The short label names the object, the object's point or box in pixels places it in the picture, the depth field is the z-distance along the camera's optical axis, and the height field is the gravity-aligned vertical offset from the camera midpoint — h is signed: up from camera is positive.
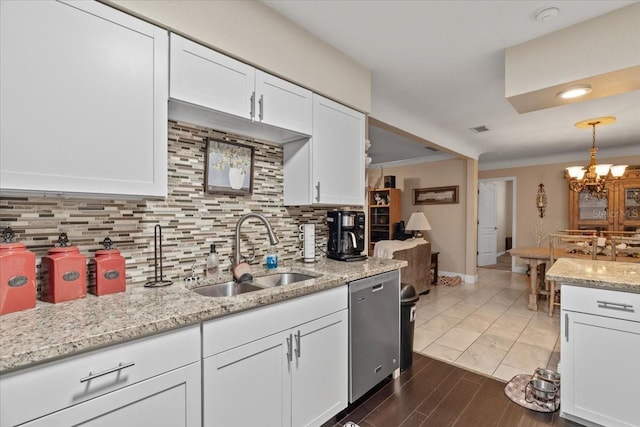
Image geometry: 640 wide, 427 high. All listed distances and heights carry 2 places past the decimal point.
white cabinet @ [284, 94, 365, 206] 2.22 +0.38
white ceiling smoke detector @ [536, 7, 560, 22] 1.90 +1.23
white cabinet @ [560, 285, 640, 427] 1.68 -0.81
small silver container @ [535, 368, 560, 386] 2.22 -1.19
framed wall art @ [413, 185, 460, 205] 6.22 +0.36
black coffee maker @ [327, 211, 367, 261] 2.42 -0.18
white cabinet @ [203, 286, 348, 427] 1.30 -0.74
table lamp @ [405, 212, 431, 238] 5.70 -0.21
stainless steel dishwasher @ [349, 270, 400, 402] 1.96 -0.80
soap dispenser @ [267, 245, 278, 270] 2.12 -0.34
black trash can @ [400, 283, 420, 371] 2.50 -0.91
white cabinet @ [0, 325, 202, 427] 0.86 -0.55
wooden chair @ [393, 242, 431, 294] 4.57 -0.84
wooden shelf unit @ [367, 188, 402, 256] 6.40 -0.05
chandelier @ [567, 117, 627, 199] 3.93 +0.55
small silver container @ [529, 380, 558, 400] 2.10 -1.20
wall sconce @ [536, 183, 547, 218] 6.46 +0.26
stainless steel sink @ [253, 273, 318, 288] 2.00 -0.44
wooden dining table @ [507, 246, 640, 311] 4.04 -0.63
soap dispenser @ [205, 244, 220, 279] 1.84 -0.31
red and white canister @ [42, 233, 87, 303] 1.25 -0.26
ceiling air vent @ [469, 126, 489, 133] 4.39 +1.20
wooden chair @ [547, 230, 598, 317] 3.67 -0.44
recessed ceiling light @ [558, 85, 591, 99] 2.15 +0.86
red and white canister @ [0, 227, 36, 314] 1.11 -0.24
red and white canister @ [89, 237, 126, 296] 1.39 -0.27
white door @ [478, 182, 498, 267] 7.66 -0.28
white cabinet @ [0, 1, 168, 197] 1.09 +0.44
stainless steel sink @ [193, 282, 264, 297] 1.76 -0.44
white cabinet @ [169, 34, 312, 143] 1.53 +0.65
